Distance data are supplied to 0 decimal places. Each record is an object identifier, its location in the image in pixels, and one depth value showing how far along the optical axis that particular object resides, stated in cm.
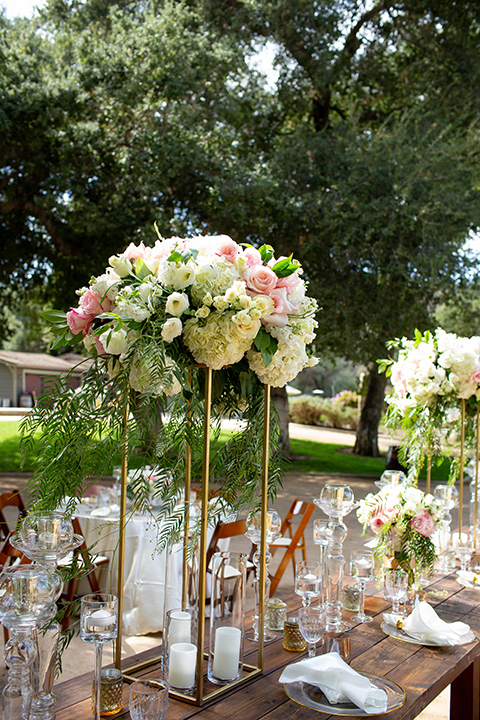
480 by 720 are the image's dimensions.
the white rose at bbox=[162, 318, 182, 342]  155
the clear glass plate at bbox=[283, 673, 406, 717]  171
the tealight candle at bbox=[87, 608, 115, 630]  149
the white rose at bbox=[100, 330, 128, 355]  157
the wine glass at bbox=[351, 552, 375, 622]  267
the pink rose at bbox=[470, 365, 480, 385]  351
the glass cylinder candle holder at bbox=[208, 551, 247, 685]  180
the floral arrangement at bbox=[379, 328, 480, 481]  354
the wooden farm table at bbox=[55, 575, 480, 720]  168
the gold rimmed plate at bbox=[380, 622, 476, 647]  231
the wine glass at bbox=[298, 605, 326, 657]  198
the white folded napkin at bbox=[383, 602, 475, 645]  232
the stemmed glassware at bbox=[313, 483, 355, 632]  235
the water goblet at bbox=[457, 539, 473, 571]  337
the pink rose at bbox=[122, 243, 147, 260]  175
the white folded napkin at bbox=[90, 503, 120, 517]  522
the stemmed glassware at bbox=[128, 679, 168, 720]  149
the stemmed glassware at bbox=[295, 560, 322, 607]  229
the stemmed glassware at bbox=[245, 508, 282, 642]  224
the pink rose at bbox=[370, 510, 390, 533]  274
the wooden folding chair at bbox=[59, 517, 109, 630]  426
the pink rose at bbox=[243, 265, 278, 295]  166
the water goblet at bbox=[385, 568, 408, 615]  253
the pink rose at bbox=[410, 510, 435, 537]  265
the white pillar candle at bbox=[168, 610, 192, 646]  178
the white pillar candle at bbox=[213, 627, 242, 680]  183
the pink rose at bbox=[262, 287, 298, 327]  170
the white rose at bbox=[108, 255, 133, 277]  169
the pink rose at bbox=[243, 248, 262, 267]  170
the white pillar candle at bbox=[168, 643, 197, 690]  175
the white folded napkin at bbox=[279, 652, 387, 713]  173
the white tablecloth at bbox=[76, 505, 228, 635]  478
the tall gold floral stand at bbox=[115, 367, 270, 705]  168
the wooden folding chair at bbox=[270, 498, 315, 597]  528
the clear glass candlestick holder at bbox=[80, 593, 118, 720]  149
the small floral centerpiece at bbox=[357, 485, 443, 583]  265
